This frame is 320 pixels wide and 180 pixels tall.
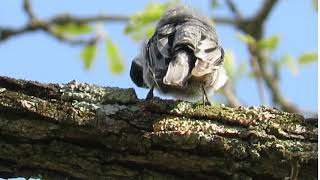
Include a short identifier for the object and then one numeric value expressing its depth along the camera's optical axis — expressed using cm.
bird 837
